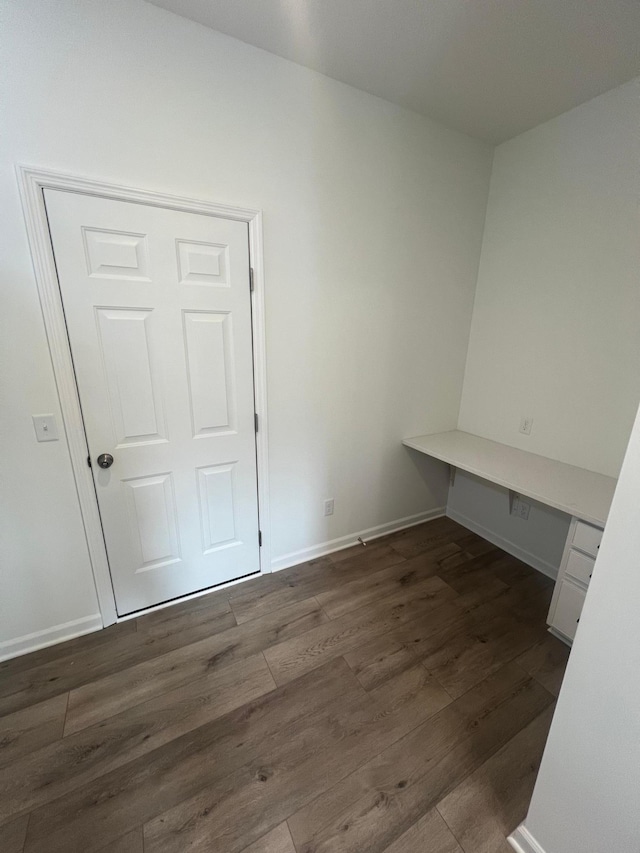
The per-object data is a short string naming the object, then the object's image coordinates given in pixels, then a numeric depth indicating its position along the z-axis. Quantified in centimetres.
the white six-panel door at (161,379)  142
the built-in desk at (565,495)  157
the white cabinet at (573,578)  157
